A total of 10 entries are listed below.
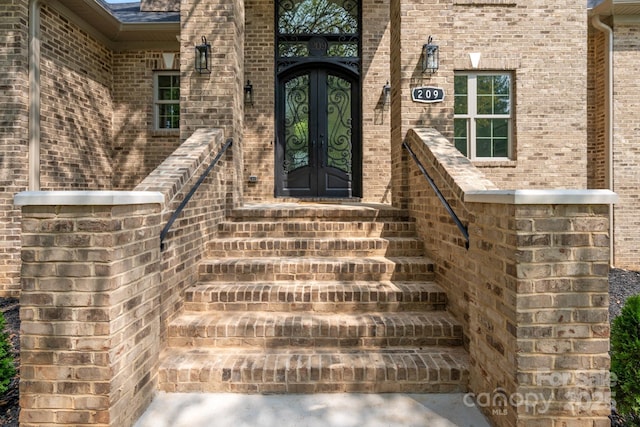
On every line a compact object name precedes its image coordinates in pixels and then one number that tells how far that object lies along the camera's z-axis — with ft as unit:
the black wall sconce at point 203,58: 13.17
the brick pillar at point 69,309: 6.32
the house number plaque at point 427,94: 13.62
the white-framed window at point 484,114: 23.67
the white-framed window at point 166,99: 25.11
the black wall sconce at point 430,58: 13.41
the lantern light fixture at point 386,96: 22.21
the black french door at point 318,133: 22.57
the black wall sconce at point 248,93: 22.02
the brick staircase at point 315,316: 7.92
